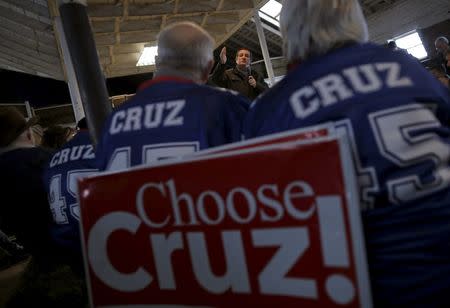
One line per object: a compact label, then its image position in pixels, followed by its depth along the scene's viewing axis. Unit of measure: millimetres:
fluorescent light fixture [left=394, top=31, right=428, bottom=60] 11289
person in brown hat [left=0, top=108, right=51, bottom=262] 2496
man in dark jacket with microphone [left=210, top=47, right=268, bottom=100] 4387
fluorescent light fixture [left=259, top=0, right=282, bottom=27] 10462
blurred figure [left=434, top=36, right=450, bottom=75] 6173
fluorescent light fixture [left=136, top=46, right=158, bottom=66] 8837
